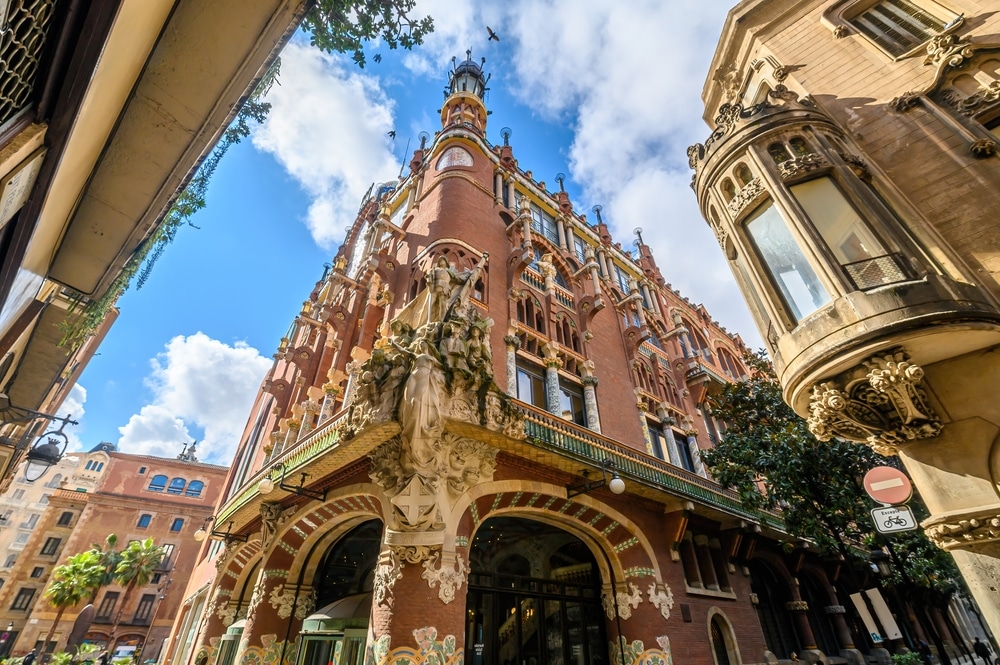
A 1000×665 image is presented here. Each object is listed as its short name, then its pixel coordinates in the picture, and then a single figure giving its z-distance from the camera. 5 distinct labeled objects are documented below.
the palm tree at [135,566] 33.53
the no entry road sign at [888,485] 5.98
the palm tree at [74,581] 31.27
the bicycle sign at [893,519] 6.18
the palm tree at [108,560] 33.56
